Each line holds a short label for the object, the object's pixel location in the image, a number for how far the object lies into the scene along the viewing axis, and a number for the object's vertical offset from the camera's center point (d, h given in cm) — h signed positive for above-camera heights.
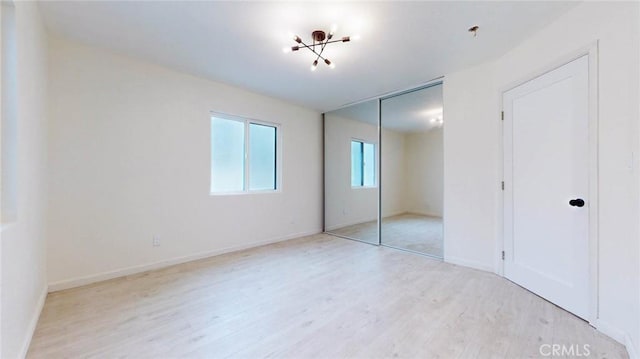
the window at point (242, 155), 398 +37
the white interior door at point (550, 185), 213 -6
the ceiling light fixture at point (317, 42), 244 +135
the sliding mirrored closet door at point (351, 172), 551 +15
